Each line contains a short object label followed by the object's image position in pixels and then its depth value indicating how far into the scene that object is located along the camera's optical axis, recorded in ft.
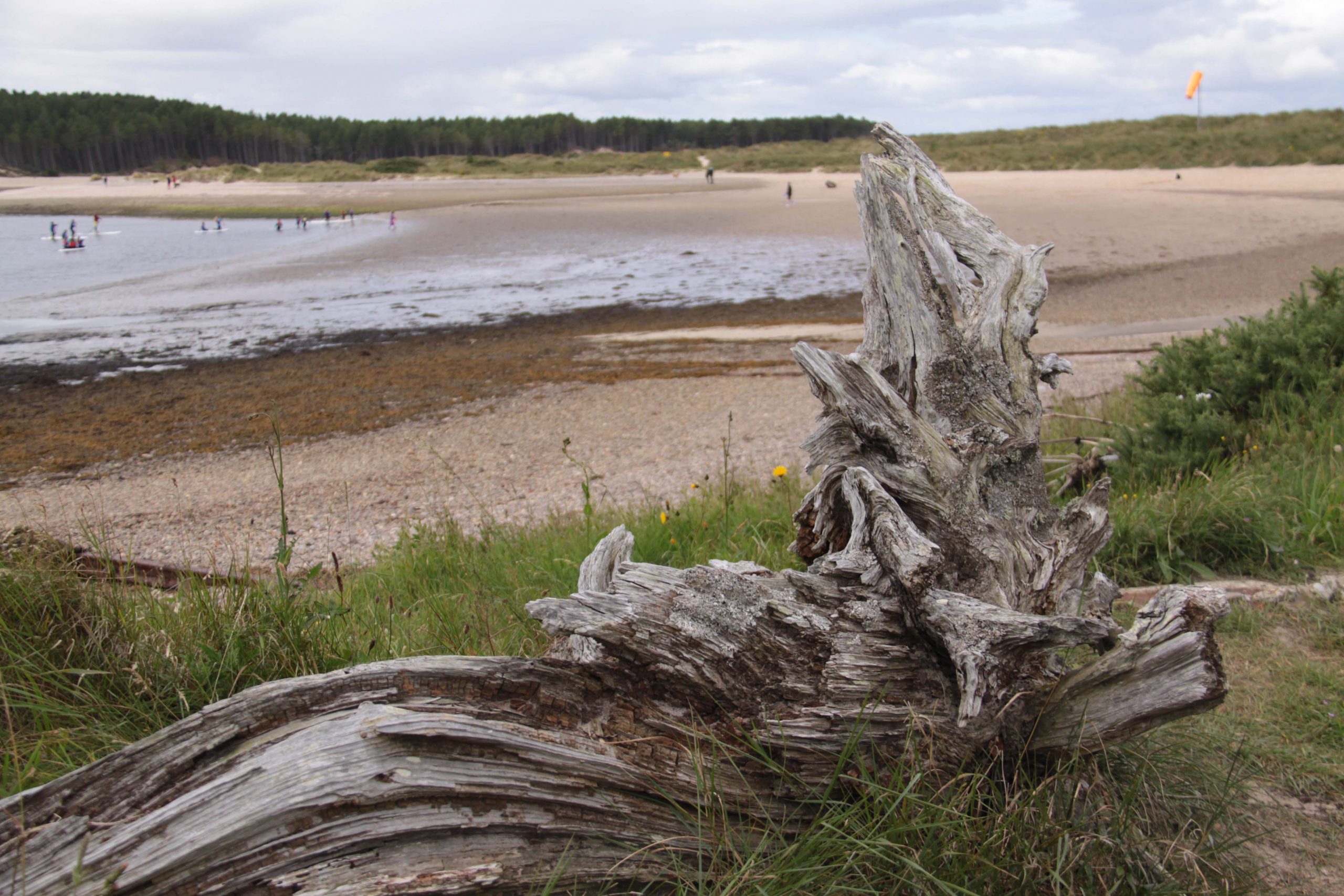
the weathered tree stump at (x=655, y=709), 5.71
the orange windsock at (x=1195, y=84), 176.33
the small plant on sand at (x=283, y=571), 8.82
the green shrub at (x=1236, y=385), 18.56
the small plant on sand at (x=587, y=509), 14.05
